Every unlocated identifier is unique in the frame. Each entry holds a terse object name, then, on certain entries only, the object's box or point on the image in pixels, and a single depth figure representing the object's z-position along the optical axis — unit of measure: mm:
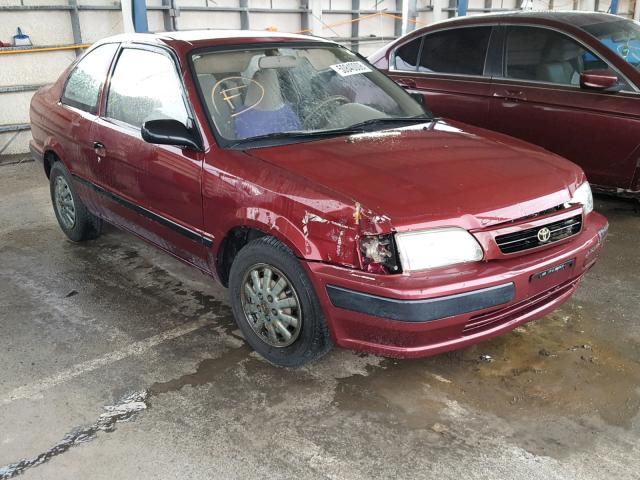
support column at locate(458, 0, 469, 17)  11148
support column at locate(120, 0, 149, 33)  7465
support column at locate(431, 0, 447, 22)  12477
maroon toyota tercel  2379
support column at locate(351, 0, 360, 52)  11778
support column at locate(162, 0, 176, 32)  8852
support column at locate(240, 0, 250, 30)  9832
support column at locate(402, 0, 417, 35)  11508
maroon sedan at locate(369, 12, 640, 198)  4523
